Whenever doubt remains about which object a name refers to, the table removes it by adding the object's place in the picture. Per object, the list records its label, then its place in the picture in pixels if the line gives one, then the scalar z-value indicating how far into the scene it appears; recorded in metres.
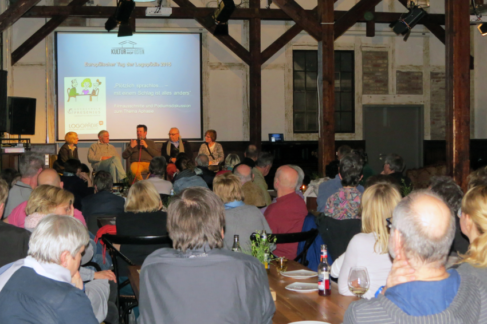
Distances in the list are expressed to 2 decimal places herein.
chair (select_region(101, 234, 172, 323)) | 3.55
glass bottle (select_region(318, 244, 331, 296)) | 2.54
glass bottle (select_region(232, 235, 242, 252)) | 2.93
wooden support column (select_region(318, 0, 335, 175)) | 8.30
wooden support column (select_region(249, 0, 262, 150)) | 11.86
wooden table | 2.22
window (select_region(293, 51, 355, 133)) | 13.31
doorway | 13.66
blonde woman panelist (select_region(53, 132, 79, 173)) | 10.25
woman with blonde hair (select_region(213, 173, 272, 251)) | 3.47
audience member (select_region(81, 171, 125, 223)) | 4.92
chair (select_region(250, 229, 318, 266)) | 3.62
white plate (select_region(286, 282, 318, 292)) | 2.60
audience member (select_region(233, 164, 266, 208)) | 5.13
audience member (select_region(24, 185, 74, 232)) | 3.22
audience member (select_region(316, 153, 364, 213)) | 5.22
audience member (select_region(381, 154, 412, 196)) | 6.58
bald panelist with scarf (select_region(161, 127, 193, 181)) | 10.36
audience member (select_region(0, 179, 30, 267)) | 2.93
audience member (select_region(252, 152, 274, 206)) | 6.46
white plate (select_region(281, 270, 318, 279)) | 2.85
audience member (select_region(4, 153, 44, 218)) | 5.04
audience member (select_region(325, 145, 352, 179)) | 6.19
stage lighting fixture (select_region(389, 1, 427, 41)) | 9.23
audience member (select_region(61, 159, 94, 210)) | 6.09
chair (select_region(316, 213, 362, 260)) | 3.66
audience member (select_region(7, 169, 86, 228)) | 3.93
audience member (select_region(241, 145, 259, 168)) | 8.43
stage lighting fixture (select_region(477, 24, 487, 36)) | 9.62
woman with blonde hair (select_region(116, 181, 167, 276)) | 3.82
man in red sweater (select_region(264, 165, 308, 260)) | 4.23
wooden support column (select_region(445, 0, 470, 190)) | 6.75
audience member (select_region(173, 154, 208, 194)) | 6.00
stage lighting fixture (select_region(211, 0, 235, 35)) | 9.36
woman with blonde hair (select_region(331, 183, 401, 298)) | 2.59
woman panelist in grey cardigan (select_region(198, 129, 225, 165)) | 10.94
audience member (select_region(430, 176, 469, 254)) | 3.50
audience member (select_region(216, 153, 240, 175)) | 7.98
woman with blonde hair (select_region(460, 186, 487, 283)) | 2.21
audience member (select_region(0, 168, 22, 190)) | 6.02
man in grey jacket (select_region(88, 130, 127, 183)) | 10.39
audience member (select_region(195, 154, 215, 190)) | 7.04
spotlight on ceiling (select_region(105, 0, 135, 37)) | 9.41
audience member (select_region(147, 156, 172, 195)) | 6.25
